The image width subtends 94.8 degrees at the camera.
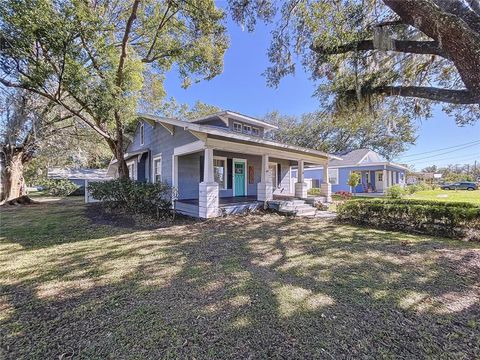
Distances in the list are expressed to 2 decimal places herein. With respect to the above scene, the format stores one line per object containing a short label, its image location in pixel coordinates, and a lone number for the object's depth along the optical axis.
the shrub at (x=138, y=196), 9.07
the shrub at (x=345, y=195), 18.04
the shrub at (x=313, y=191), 18.85
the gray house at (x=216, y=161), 8.62
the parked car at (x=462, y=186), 31.71
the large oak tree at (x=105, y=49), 7.11
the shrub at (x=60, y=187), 23.58
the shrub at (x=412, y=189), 21.81
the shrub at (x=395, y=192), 15.88
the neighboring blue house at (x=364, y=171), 21.17
